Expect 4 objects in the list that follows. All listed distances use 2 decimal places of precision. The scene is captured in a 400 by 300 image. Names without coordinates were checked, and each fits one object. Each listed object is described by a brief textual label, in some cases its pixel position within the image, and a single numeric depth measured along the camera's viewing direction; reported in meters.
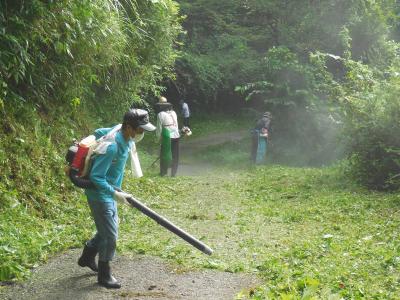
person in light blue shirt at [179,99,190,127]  22.62
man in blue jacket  5.62
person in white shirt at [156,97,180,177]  14.38
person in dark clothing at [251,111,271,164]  18.70
